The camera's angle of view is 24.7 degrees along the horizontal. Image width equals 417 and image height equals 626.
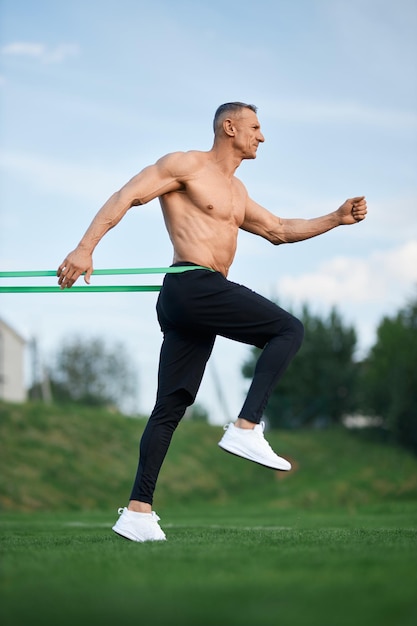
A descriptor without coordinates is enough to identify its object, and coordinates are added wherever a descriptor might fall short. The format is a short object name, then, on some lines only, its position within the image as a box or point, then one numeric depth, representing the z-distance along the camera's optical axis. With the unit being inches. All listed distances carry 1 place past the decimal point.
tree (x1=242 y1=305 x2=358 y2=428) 1868.8
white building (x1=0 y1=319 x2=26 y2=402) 2276.1
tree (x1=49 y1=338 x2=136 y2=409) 3218.5
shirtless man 228.7
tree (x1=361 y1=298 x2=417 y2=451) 1563.7
